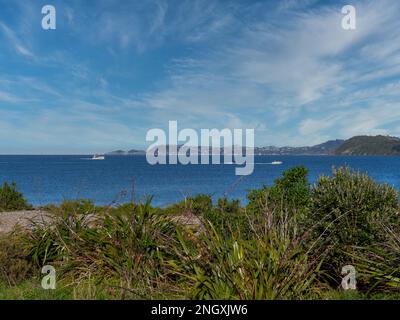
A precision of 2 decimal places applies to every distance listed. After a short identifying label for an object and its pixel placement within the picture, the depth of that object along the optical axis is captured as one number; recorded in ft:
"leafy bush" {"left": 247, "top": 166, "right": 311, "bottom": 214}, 43.45
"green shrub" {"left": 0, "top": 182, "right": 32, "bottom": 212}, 79.46
